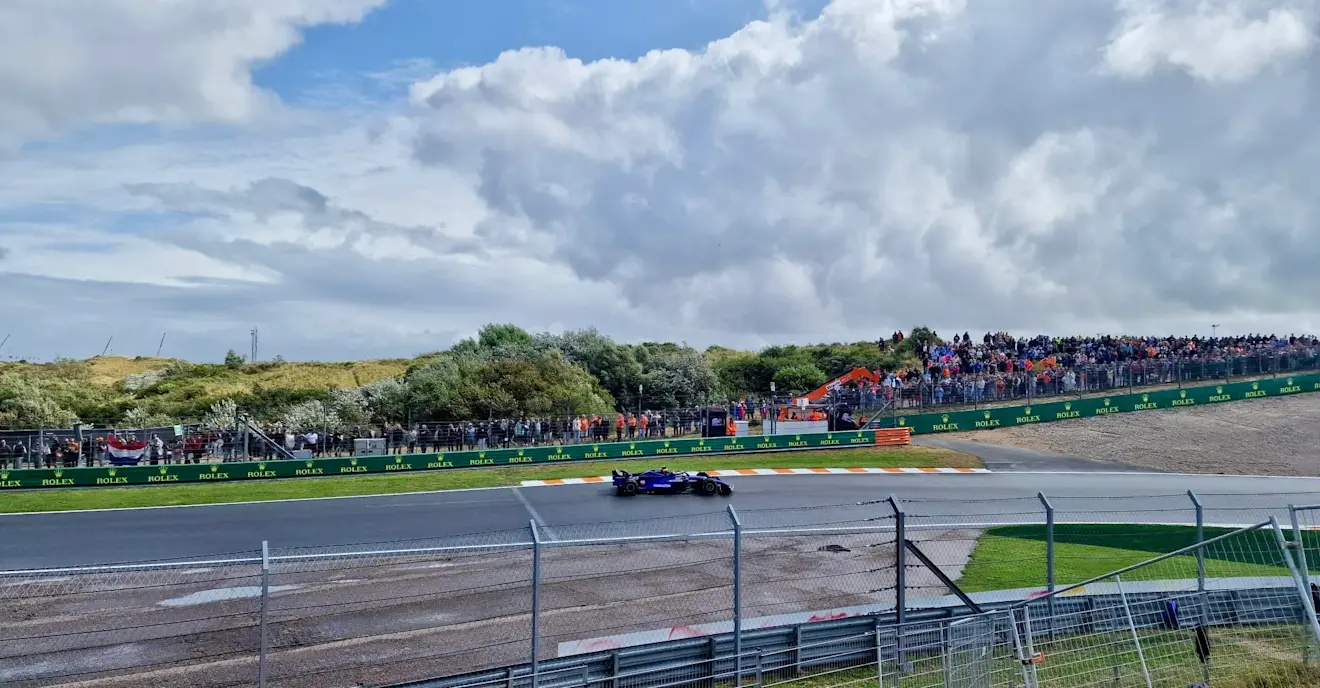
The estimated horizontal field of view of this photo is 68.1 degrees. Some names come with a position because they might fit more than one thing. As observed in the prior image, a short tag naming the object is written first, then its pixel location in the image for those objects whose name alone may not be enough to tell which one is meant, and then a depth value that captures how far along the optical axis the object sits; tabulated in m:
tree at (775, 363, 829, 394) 69.62
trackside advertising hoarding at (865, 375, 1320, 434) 43.47
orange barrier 41.00
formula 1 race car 29.00
